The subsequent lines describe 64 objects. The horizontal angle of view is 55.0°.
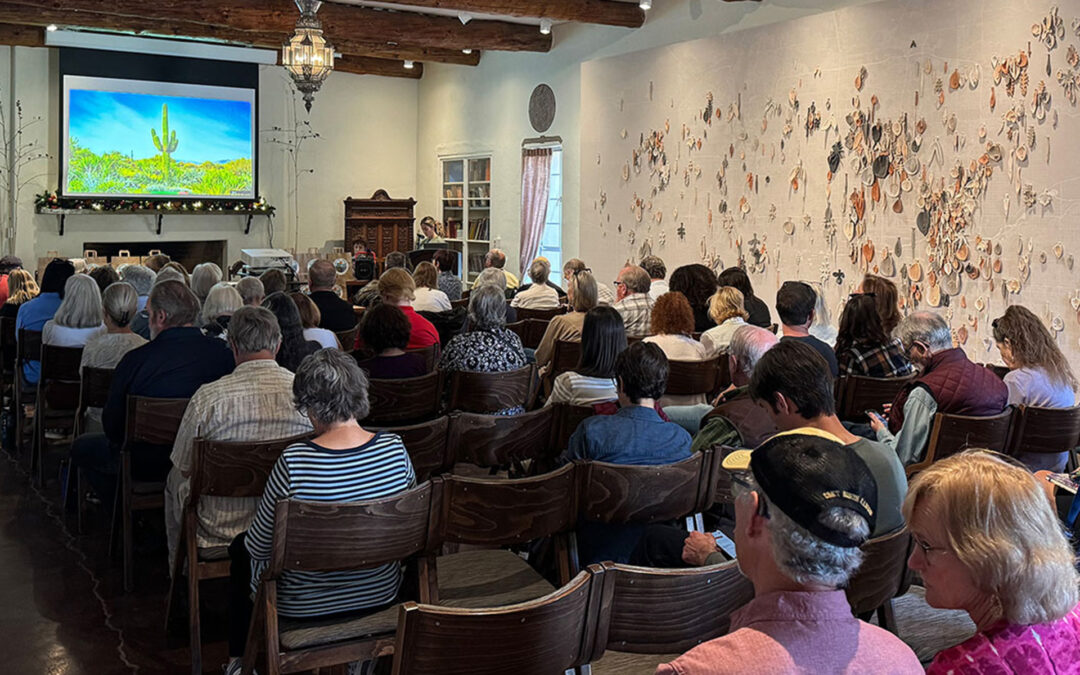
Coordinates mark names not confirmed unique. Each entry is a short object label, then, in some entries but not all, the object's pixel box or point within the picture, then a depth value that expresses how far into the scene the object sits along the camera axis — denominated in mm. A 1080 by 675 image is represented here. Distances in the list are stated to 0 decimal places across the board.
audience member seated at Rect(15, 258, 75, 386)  6352
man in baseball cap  1499
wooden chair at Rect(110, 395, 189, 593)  3906
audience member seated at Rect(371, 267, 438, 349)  6066
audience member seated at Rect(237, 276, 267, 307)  6074
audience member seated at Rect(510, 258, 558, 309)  8258
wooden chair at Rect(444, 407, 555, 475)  3814
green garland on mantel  13172
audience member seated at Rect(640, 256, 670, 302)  8422
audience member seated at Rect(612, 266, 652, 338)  6930
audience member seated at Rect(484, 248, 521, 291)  9281
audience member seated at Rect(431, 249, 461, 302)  8906
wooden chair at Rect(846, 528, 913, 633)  2385
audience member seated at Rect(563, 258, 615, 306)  8344
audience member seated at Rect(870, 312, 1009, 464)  4105
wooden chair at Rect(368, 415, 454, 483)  3621
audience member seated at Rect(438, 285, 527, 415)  5105
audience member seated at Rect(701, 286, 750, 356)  5660
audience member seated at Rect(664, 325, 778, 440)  3643
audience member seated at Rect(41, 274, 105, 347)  5703
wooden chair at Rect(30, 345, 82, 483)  5402
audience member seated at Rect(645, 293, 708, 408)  5348
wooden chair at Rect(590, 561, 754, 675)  2199
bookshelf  14883
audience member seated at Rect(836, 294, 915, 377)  5156
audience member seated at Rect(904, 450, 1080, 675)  1576
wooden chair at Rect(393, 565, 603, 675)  1975
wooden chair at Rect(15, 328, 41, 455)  6078
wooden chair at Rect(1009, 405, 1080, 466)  4059
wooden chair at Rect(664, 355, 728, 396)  5168
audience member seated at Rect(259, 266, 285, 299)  6762
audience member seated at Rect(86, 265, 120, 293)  6750
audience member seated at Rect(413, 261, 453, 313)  7660
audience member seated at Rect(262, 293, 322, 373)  4781
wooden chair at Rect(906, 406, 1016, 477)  3943
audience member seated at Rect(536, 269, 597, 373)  6199
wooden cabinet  15477
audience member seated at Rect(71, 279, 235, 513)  4148
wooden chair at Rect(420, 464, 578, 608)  2773
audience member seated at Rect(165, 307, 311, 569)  3480
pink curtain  13305
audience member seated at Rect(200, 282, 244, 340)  5462
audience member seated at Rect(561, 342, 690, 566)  3330
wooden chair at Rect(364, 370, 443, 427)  4645
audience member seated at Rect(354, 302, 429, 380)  4801
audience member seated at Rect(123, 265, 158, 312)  6839
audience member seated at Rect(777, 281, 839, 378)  5074
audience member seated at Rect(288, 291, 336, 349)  5598
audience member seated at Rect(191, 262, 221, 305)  6691
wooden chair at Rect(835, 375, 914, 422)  4840
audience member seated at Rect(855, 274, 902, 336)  5996
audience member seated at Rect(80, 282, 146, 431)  4977
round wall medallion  13062
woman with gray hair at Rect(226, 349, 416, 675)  2797
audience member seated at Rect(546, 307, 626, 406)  4422
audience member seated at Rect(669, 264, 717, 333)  6762
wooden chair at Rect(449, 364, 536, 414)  4977
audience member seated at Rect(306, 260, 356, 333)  6824
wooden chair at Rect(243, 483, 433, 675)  2576
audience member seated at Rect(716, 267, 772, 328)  6656
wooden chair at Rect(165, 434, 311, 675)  3291
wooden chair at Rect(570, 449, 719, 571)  2992
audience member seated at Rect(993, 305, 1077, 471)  4410
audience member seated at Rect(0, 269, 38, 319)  6883
